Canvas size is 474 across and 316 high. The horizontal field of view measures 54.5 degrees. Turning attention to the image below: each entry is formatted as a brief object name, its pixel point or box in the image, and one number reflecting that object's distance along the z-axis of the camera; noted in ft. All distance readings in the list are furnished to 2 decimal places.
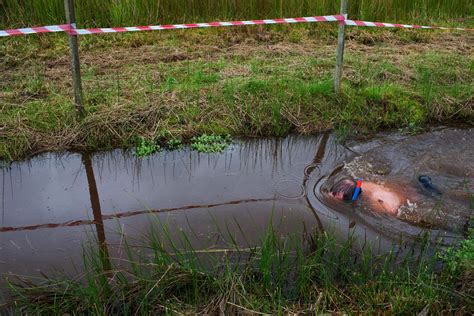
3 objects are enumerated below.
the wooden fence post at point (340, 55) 16.95
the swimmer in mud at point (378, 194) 12.30
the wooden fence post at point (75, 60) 14.61
